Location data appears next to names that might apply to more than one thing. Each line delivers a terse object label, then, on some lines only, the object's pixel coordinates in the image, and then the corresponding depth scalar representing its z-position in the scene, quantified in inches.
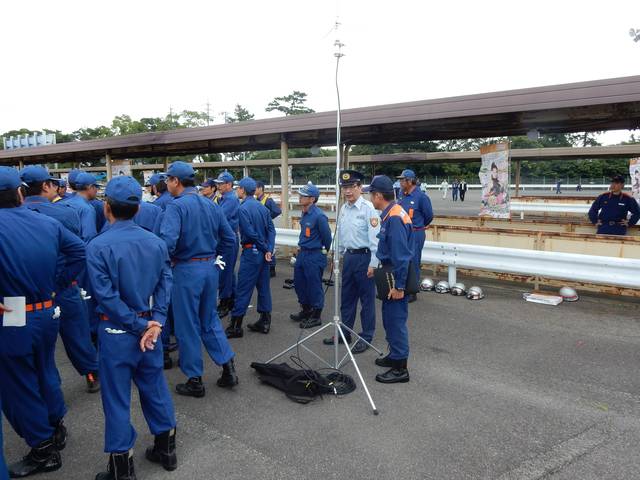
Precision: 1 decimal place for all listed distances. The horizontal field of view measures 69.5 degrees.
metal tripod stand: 161.5
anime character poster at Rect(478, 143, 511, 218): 357.7
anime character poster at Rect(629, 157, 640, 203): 466.7
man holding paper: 119.0
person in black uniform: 338.6
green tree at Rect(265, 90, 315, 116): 2541.8
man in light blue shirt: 220.2
